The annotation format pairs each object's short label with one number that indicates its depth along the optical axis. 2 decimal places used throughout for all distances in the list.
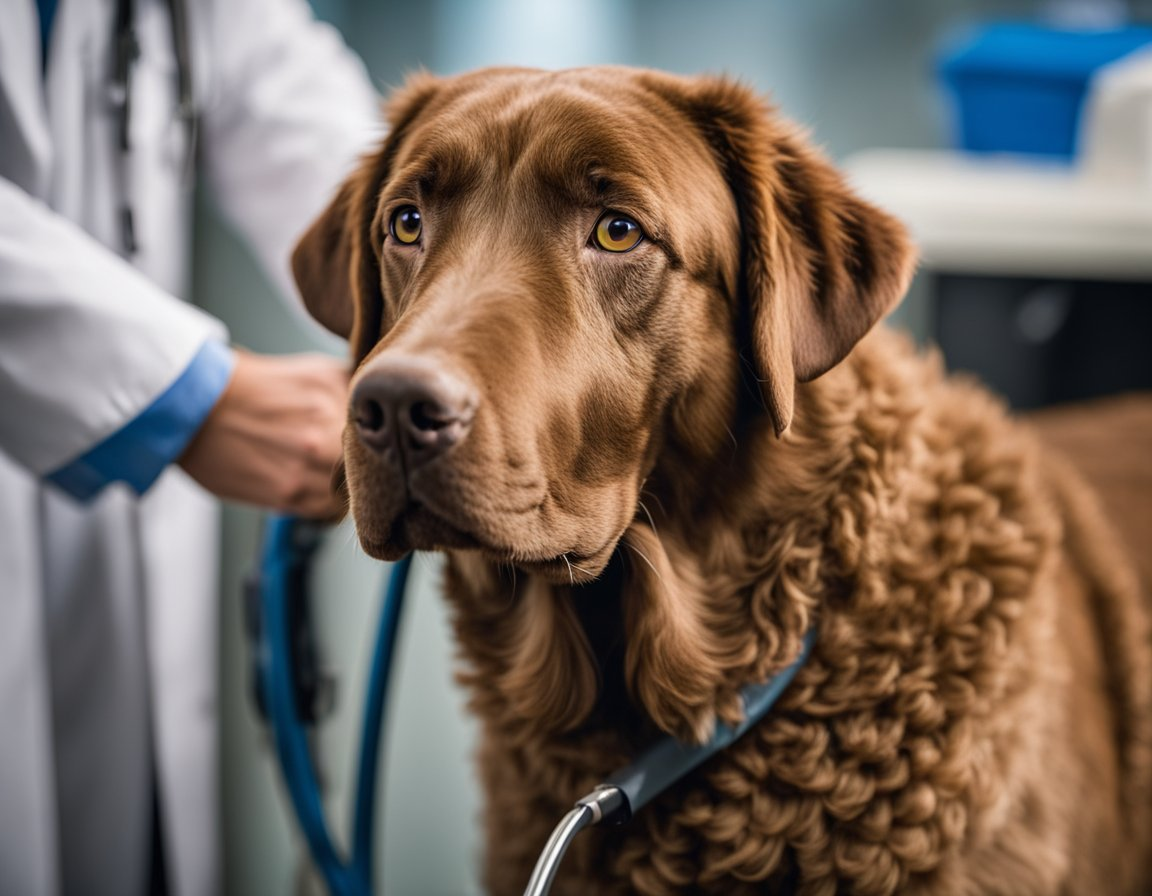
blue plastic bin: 2.51
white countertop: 2.16
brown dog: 0.99
